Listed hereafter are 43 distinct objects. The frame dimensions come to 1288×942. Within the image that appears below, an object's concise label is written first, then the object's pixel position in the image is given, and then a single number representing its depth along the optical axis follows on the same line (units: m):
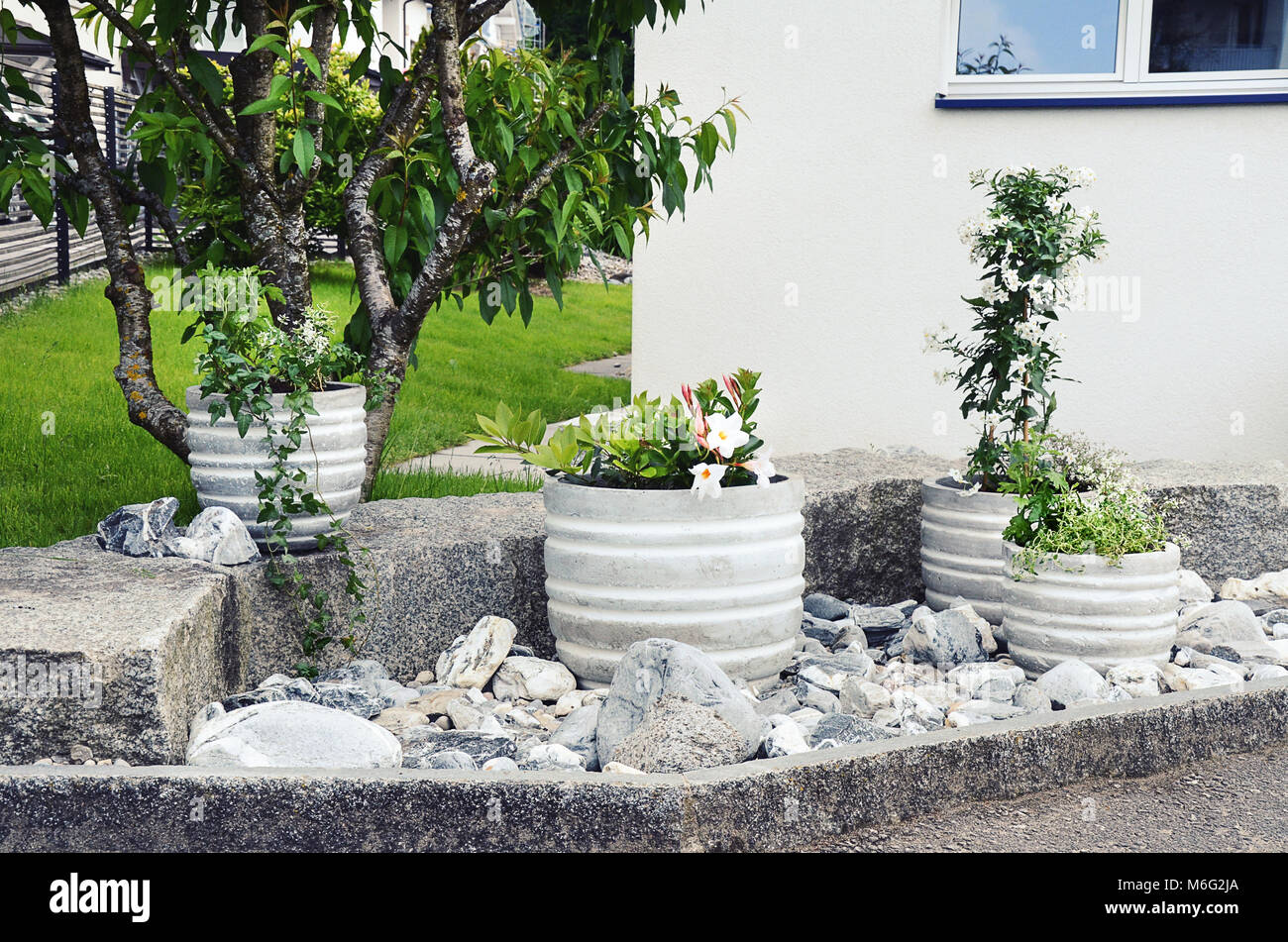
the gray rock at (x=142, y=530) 3.01
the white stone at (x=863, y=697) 2.84
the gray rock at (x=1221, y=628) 3.38
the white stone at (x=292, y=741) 2.31
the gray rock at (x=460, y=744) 2.49
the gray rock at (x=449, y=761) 2.40
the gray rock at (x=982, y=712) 2.75
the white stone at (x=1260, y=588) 3.92
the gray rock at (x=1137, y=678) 2.94
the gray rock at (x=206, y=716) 2.49
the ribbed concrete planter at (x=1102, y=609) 3.03
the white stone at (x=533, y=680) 3.03
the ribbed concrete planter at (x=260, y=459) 3.08
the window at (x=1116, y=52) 5.28
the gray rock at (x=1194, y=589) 3.83
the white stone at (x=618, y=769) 2.35
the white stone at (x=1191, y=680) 2.96
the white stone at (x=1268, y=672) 3.08
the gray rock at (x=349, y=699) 2.81
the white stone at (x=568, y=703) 2.92
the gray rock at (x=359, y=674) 3.01
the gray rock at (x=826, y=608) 3.68
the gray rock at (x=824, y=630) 3.48
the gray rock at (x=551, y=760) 2.47
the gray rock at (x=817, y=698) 2.84
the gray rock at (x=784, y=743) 2.45
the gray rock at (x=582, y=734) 2.58
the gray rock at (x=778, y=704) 2.83
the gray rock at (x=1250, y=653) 3.24
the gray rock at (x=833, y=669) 3.02
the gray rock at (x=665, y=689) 2.52
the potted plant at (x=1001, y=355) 3.54
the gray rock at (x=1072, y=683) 2.87
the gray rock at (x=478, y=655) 3.07
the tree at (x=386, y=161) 3.50
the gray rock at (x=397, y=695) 2.92
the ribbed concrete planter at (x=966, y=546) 3.52
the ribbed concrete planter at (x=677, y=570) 2.90
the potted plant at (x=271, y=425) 2.99
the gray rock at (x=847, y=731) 2.51
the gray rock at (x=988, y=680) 2.97
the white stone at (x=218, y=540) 2.95
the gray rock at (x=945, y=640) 3.25
